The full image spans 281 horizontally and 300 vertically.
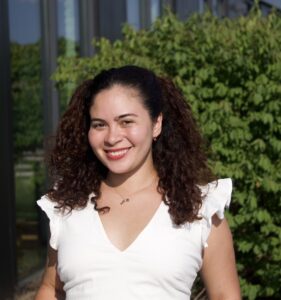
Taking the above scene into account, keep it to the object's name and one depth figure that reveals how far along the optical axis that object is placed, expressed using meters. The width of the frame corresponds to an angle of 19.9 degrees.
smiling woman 2.19
